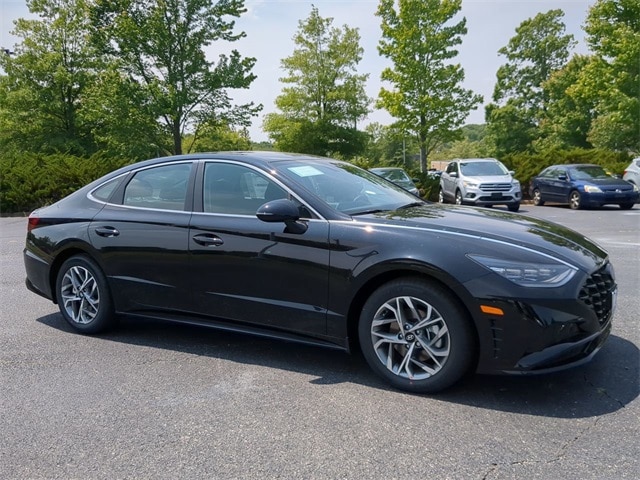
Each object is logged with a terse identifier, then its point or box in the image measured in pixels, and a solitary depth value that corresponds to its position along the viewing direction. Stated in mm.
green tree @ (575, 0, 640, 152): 24766
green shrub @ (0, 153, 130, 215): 20266
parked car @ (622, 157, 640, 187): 18953
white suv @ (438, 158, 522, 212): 17641
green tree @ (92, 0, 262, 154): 28812
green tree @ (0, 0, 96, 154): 38219
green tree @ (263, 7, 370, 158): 36438
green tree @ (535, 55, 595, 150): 50719
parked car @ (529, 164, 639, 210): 17172
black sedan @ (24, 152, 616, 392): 3275
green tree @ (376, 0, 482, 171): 27359
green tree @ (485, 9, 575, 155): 55188
